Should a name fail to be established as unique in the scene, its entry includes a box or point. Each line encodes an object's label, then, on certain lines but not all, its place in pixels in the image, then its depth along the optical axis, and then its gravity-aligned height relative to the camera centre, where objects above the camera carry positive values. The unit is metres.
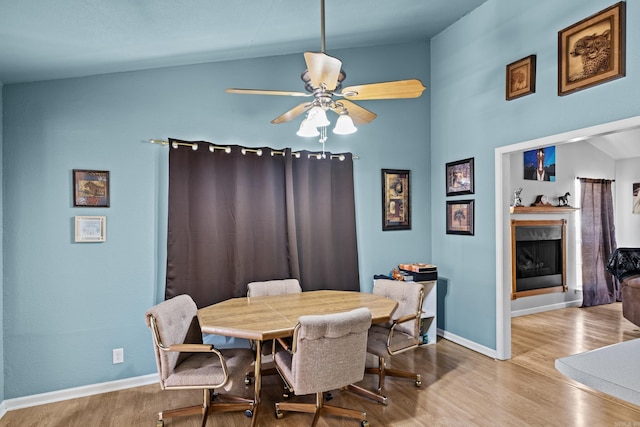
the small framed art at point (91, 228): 2.85 -0.09
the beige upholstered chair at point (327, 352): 2.10 -0.82
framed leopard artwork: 2.49 +1.23
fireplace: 5.04 -0.60
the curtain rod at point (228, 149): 3.08 +0.63
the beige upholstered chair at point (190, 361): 2.23 -0.99
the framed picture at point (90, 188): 2.84 +0.24
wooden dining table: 2.25 -0.70
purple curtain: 5.49 -0.41
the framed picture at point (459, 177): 3.83 +0.43
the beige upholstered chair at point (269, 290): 3.09 -0.67
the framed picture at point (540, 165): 5.09 +0.74
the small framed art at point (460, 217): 3.83 -0.01
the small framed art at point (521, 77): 3.13 +1.25
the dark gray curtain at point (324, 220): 3.64 -0.04
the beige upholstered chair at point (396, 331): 2.75 -0.97
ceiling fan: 1.97 +0.78
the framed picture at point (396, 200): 4.12 +0.19
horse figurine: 5.37 +0.23
